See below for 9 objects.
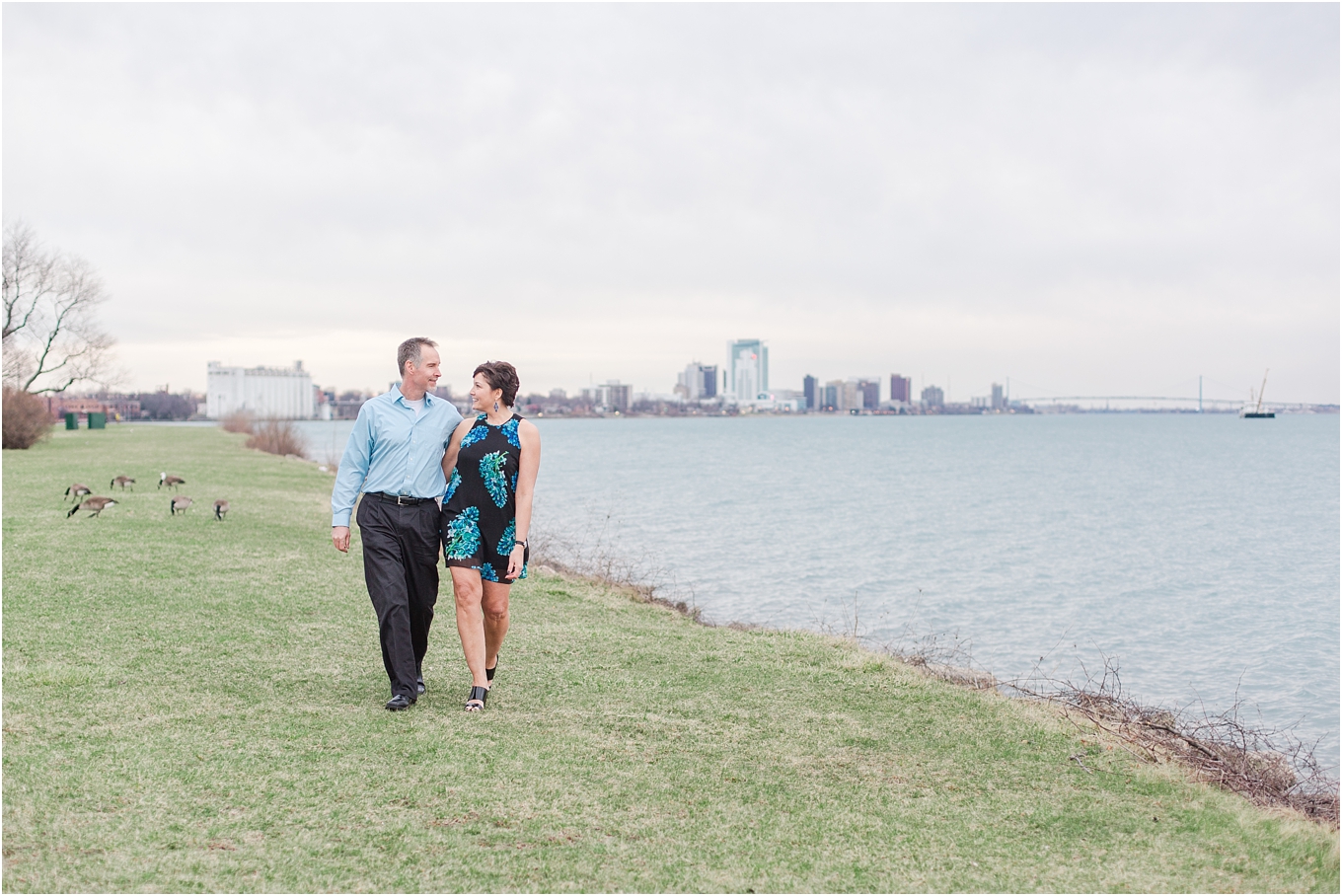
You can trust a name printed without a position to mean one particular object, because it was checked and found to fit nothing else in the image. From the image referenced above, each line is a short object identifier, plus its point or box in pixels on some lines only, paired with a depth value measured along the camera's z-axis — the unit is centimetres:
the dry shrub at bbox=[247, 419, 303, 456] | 4250
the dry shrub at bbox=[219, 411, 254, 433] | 6456
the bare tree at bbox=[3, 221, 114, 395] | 4803
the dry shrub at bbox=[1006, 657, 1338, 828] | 570
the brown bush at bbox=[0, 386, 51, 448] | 3681
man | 578
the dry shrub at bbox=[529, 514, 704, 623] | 1362
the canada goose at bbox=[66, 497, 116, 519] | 1416
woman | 575
